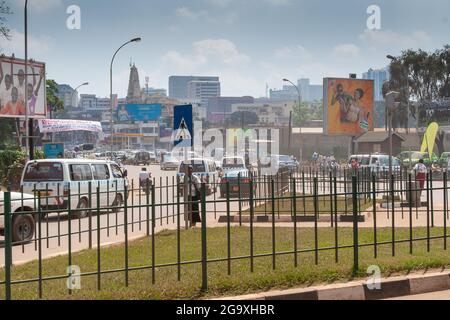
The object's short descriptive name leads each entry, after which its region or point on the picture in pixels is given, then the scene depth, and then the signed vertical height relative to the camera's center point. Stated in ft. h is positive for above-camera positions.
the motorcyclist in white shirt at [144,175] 101.02 -5.22
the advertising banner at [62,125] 137.39 +2.58
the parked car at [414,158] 151.33 -5.13
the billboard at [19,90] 113.80 +7.92
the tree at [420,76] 229.66 +18.94
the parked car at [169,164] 206.39 -7.44
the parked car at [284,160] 175.76 -6.04
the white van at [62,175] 68.13 -3.54
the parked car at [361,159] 142.46 -4.69
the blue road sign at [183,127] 49.37 +0.71
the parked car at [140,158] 268.25 -7.40
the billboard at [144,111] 254.68 +9.42
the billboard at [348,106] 187.62 +7.77
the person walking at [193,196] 40.11 -4.11
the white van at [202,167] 107.36 -4.43
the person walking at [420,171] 78.48 -4.12
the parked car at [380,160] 136.32 -4.65
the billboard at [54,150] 132.36 -2.06
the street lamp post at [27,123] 93.39 +2.08
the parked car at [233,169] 79.61 -5.08
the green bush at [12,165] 103.96 -3.93
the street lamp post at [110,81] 144.46 +11.57
